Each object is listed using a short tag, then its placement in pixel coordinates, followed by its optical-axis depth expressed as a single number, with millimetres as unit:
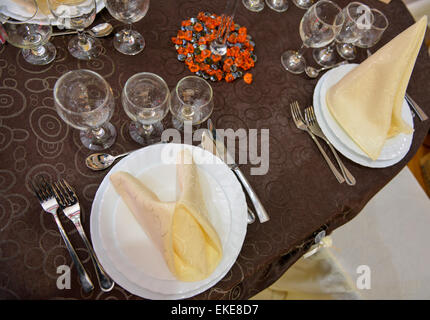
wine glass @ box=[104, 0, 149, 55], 838
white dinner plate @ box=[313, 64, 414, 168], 898
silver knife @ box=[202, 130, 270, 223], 802
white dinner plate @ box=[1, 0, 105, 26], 818
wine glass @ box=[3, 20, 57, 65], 775
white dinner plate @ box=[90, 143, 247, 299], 664
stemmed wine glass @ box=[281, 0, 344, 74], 901
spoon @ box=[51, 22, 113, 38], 916
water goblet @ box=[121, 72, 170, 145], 762
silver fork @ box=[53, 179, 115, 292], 676
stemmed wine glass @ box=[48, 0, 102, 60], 791
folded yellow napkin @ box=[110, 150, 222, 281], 656
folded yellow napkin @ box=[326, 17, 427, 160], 866
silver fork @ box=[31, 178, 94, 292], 670
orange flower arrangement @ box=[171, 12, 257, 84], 944
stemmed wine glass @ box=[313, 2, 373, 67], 980
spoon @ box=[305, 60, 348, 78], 1008
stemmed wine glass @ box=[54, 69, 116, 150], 701
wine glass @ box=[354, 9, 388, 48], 987
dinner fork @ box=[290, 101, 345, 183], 894
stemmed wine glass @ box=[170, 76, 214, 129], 778
